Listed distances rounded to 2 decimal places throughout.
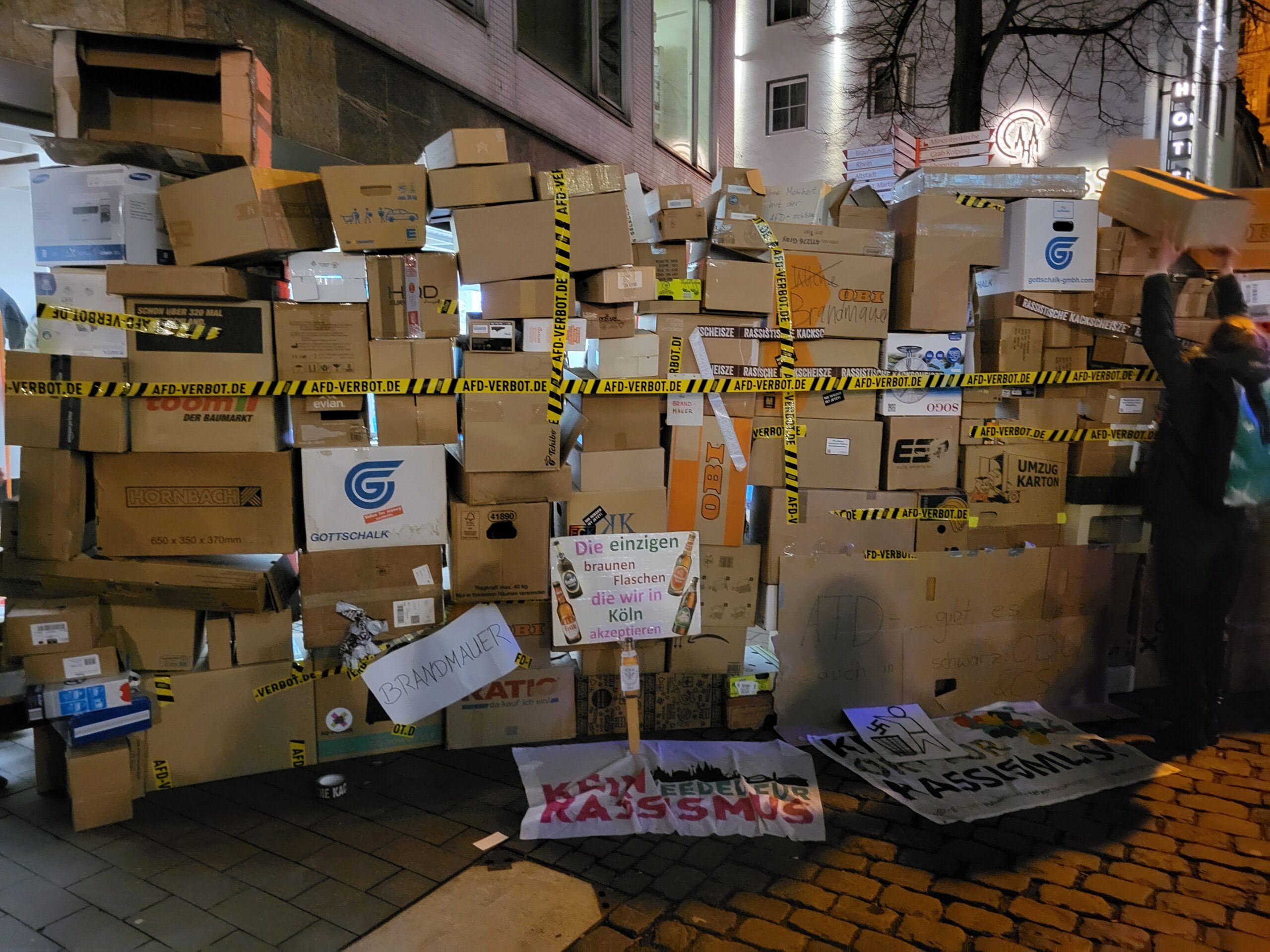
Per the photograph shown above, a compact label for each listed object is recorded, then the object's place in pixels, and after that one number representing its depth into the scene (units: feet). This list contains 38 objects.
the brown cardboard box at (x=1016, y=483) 14.12
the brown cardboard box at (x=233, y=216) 10.73
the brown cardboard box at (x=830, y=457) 13.53
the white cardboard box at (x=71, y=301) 10.63
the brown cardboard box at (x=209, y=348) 10.94
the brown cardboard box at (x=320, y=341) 11.29
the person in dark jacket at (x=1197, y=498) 11.93
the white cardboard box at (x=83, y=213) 10.59
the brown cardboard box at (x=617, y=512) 12.73
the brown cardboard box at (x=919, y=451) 13.87
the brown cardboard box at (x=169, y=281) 10.66
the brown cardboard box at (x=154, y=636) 11.28
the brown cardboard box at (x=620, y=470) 12.75
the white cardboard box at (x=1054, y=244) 13.75
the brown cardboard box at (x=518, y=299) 11.98
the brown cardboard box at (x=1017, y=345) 13.98
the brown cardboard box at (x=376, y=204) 11.13
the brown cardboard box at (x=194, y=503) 11.16
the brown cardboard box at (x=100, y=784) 10.06
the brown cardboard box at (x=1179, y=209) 13.35
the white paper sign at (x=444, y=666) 11.48
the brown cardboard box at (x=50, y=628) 10.51
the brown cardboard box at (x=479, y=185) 11.55
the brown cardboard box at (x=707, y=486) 13.25
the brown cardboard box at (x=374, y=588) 11.66
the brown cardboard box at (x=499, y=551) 12.14
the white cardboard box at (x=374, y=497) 11.53
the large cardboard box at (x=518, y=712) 12.61
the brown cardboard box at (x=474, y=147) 11.53
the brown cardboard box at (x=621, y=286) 12.30
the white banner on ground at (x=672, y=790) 10.25
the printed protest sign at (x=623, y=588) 12.21
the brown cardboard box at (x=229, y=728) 11.25
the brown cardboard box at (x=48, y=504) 10.85
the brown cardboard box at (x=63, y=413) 10.53
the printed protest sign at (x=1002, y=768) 10.96
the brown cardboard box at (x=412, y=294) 11.43
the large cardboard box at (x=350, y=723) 12.14
